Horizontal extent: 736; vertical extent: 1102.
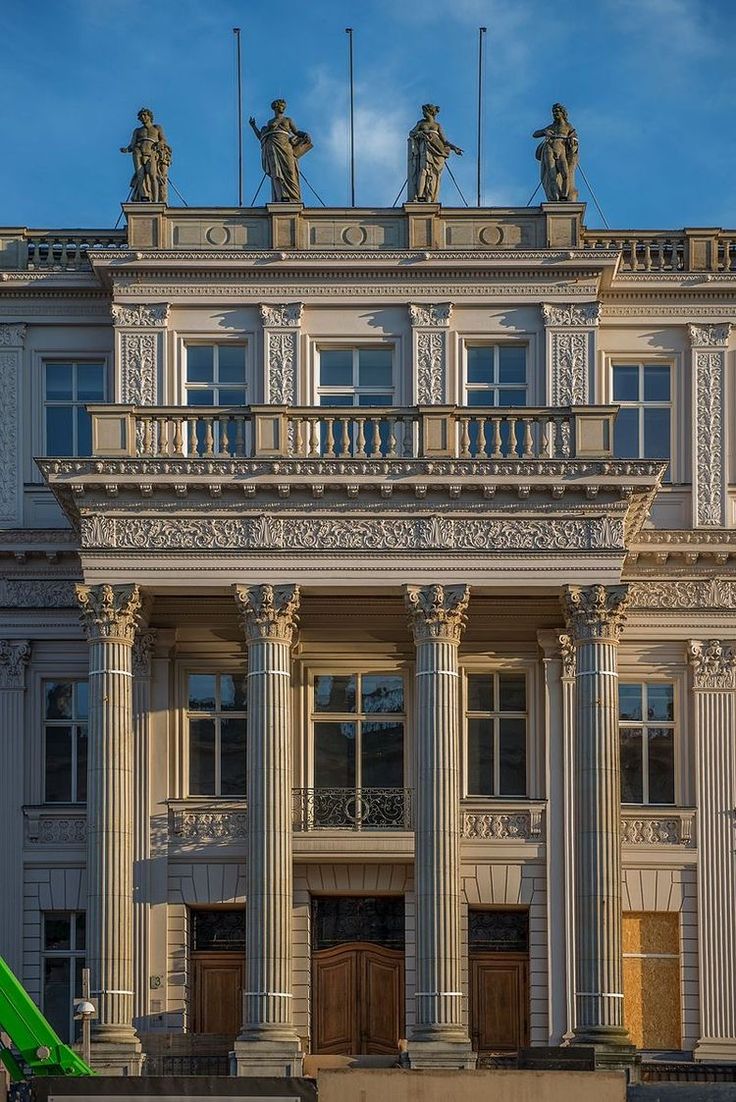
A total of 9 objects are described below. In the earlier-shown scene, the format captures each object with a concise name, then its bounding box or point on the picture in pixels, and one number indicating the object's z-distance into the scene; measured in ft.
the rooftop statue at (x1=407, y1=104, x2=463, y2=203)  137.80
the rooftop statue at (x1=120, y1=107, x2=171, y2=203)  137.90
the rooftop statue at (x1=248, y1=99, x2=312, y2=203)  138.00
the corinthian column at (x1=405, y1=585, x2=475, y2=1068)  121.39
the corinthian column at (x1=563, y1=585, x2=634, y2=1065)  121.49
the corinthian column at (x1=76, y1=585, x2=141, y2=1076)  120.98
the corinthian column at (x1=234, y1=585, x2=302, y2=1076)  121.19
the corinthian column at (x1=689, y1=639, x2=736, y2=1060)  133.49
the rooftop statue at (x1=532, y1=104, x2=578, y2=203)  137.59
